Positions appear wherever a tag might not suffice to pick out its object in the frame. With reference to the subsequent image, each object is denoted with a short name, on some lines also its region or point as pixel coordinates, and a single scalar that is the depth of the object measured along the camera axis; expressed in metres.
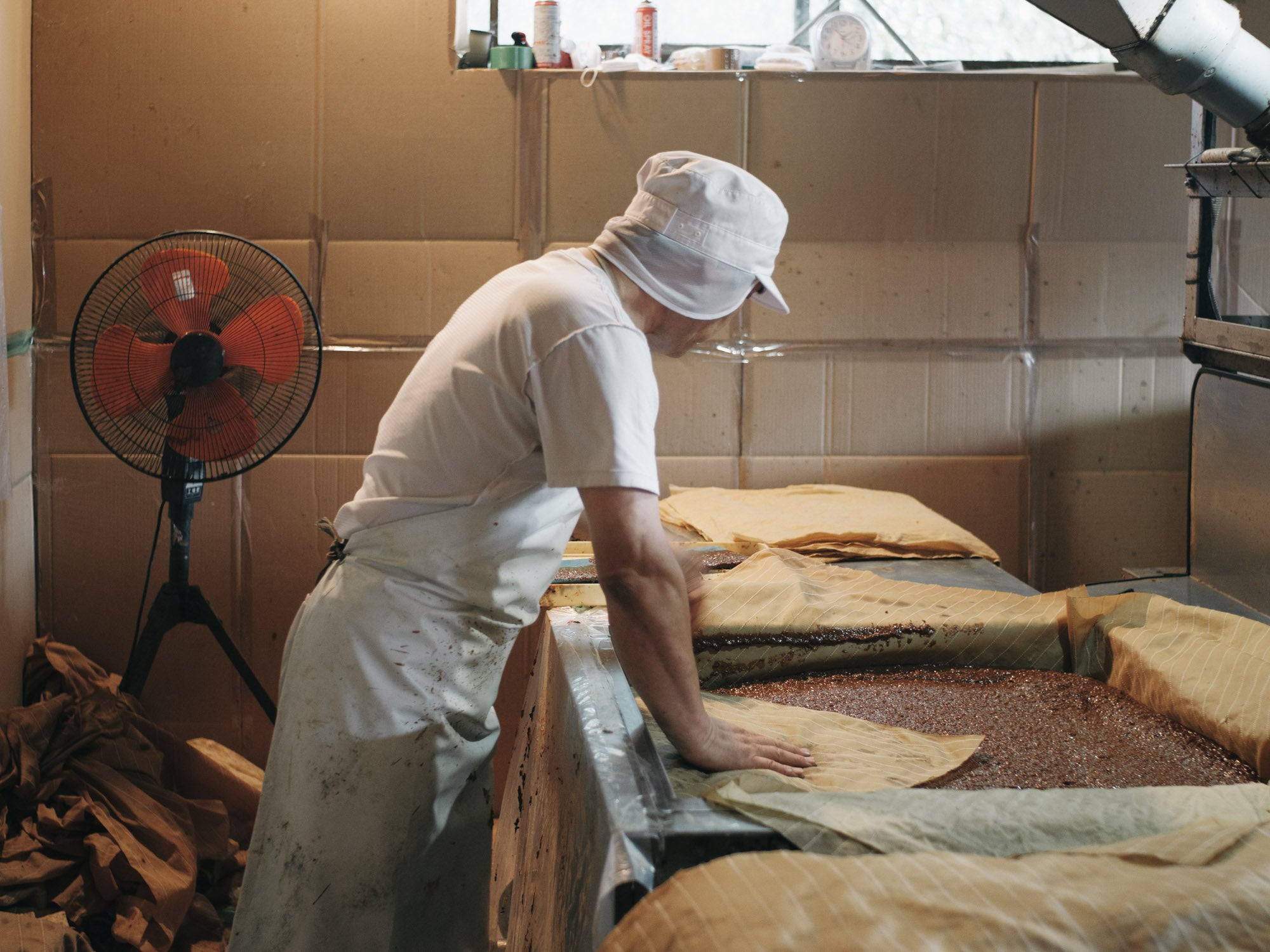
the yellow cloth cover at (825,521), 2.47
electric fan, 2.40
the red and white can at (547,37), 3.05
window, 3.38
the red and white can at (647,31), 3.16
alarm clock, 3.09
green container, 3.01
